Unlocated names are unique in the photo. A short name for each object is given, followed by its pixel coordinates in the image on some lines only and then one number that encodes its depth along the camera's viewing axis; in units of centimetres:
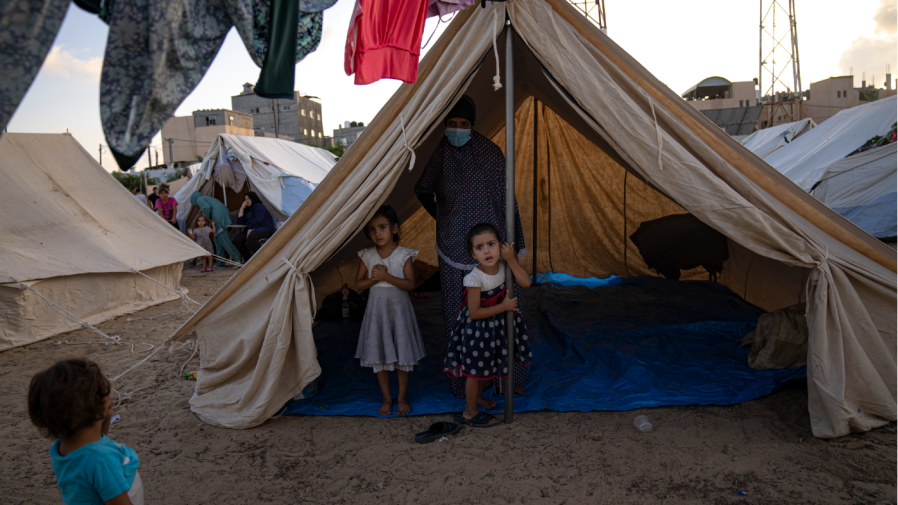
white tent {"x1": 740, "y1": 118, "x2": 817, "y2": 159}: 1256
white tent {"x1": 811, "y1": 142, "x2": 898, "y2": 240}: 754
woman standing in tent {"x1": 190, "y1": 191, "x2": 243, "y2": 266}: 927
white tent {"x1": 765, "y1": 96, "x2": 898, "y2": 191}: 915
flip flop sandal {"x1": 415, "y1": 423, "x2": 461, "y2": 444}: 261
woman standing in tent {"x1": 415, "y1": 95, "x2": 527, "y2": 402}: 295
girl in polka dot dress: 264
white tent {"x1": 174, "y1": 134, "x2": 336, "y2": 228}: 1024
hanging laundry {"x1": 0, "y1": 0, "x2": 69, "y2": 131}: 132
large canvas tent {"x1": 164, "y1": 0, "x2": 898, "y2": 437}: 242
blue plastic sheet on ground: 303
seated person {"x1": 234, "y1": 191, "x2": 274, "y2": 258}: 876
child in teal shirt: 139
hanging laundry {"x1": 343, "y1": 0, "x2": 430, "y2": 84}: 245
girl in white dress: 291
